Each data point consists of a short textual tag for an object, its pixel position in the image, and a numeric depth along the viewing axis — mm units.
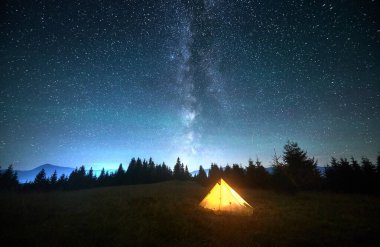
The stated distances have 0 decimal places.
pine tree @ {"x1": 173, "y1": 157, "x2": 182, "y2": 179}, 85688
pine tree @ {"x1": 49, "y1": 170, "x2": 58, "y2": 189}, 72912
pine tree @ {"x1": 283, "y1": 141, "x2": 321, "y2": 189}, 30420
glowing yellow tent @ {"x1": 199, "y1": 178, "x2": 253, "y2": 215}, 13438
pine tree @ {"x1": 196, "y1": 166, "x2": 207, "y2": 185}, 64781
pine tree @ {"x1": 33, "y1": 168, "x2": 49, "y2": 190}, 66812
